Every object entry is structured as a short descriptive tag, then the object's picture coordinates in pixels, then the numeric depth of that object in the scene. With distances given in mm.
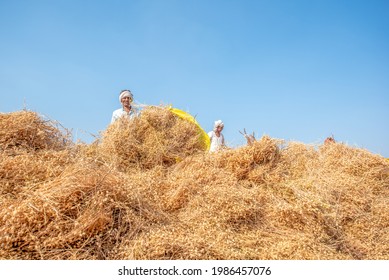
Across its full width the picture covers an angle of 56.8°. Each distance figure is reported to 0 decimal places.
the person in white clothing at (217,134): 7762
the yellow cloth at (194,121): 7039
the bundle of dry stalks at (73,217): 2885
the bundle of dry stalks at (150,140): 5879
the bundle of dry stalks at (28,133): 4684
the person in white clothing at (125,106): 6858
